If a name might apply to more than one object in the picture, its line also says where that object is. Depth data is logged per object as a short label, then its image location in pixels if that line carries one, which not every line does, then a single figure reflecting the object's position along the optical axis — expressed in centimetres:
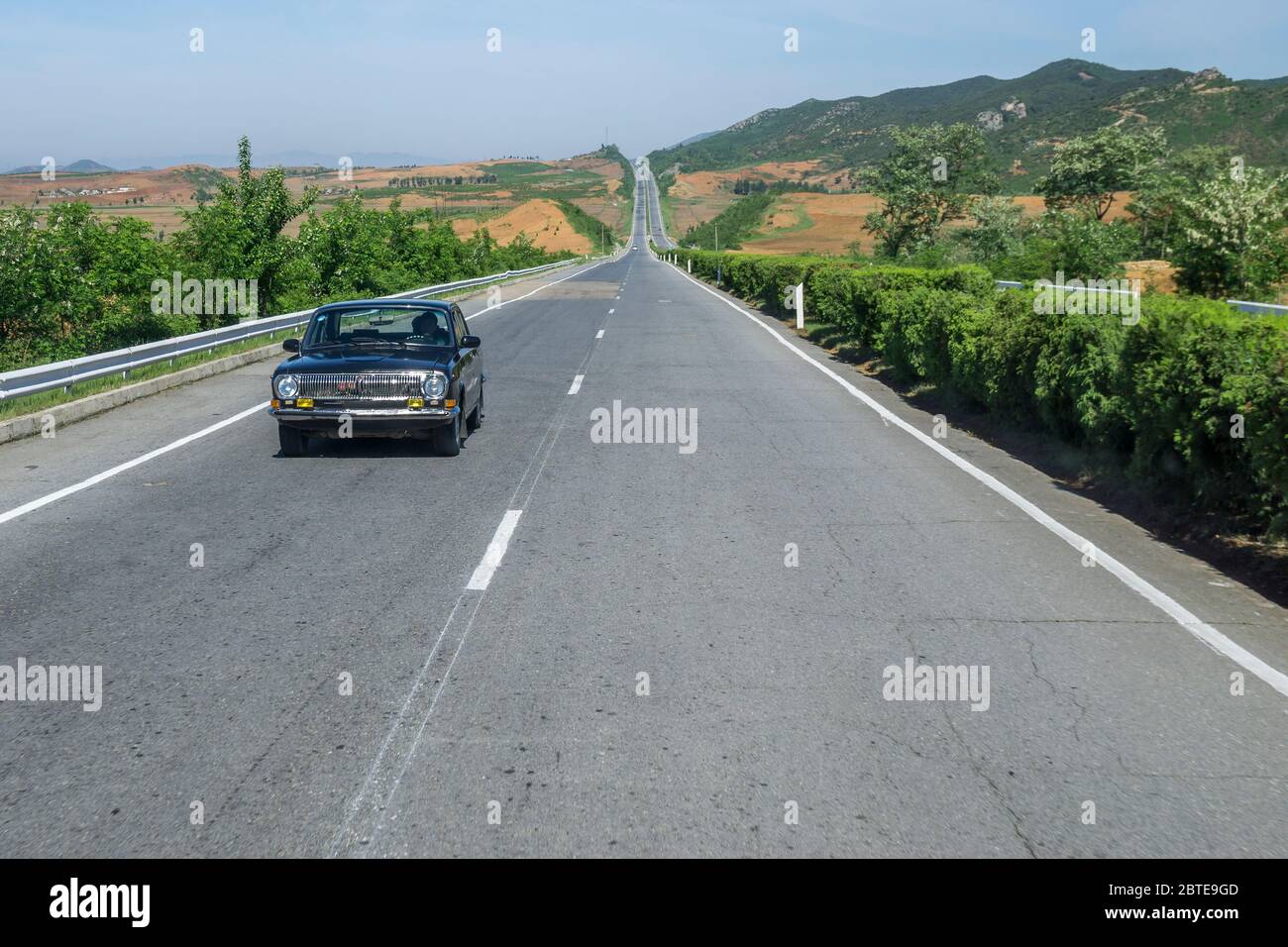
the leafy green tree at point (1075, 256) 3195
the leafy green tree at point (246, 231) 3044
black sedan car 1109
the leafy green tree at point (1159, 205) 4640
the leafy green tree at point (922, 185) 6619
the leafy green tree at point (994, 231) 5009
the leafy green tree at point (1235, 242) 3478
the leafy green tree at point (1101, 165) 6812
